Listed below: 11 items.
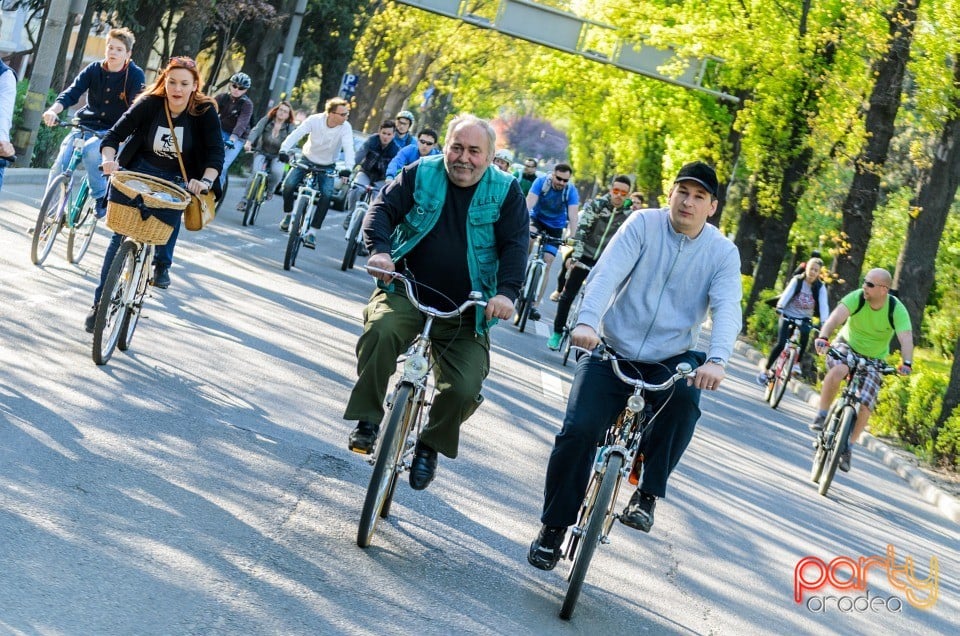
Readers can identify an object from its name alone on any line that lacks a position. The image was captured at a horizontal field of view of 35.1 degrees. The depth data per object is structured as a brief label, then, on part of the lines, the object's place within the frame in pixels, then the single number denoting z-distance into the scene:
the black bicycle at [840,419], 12.12
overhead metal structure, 41.00
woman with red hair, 9.24
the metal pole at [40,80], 20.14
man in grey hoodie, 6.30
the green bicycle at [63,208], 12.05
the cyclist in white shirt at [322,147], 17.47
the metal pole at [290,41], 33.19
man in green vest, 6.45
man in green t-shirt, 12.84
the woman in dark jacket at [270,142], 21.16
